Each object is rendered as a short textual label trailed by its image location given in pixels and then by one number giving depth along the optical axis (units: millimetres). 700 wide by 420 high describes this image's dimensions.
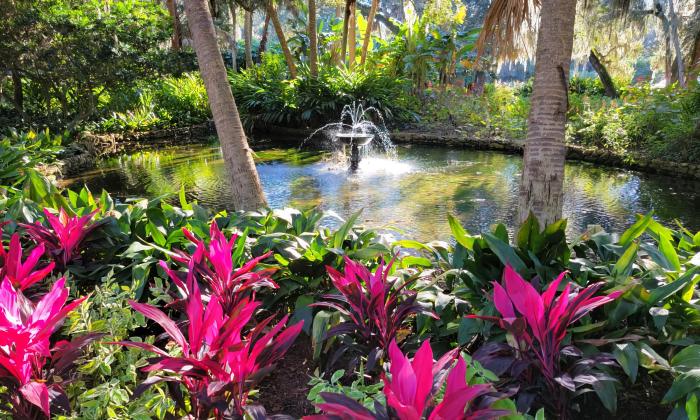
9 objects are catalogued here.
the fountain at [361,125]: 12936
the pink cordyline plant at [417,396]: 1081
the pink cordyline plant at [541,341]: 1547
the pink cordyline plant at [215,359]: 1367
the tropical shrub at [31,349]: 1379
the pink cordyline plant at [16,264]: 2020
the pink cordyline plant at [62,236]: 2561
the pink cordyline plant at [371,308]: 1934
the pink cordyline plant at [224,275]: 2105
